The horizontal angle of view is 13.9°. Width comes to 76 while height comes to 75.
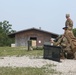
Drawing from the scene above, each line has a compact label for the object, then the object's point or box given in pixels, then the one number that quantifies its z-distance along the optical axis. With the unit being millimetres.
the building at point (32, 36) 50500
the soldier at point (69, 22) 19122
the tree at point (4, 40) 75494
